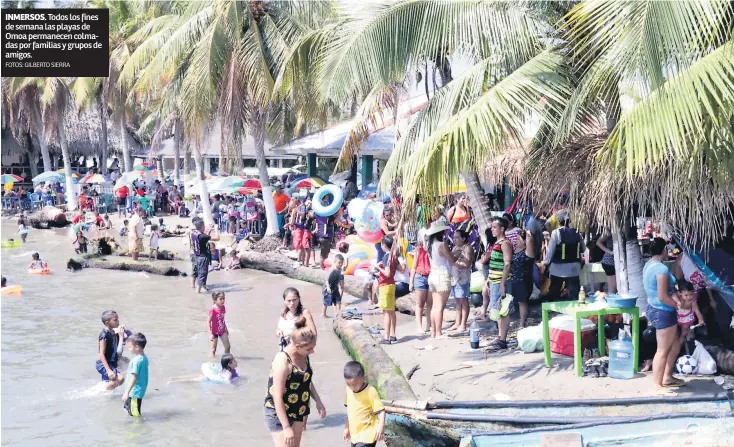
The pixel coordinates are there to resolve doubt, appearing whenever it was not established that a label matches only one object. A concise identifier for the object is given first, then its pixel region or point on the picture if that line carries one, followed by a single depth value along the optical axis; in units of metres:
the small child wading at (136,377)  9.43
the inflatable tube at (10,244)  27.50
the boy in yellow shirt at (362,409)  6.40
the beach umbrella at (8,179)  41.47
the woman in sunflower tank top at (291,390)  5.95
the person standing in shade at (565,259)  11.63
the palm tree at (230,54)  20.48
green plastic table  8.91
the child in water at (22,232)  28.22
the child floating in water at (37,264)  21.57
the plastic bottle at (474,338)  10.61
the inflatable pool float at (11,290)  18.44
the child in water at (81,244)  24.68
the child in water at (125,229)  28.43
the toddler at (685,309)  8.52
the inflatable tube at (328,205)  19.30
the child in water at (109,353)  10.09
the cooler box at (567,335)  9.86
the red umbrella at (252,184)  27.08
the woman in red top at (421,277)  12.11
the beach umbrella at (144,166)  44.09
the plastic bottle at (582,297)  9.29
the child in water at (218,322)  11.73
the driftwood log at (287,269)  16.27
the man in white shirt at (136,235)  21.52
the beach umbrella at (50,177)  39.88
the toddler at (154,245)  22.31
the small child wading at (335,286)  13.93
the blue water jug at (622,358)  8.82
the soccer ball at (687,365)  8.88
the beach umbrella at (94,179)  38.41
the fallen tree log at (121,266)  20.45
